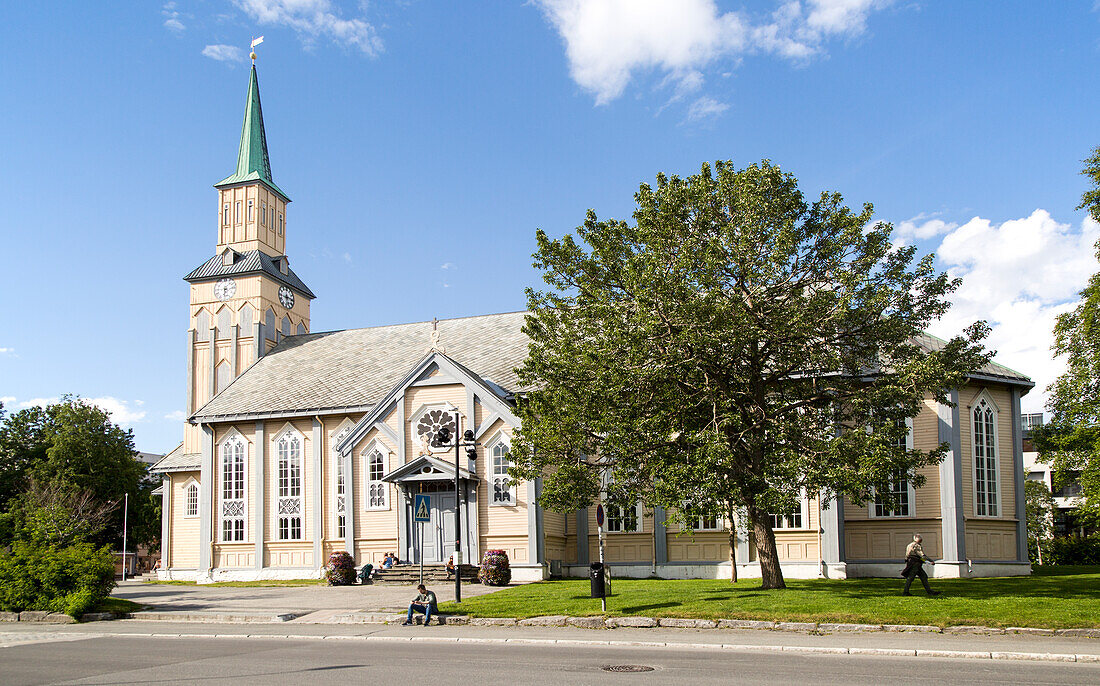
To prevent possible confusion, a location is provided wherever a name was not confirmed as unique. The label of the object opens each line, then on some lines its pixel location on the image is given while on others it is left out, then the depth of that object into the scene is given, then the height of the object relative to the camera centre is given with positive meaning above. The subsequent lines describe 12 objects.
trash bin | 21.30 -3.19
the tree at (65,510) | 43.19 -3.16
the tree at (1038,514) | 52.28 -4.74
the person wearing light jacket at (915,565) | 22.27 -3.13
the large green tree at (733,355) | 21.97 +2.04
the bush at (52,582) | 23.19 -3.28
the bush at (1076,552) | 46.25 -6.12
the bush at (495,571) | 30.03 -4.14
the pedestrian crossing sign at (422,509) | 23.19 -1.62
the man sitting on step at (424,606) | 20.80 -3.61
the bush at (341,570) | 32.75 -4.40
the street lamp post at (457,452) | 23.23 -0.25
